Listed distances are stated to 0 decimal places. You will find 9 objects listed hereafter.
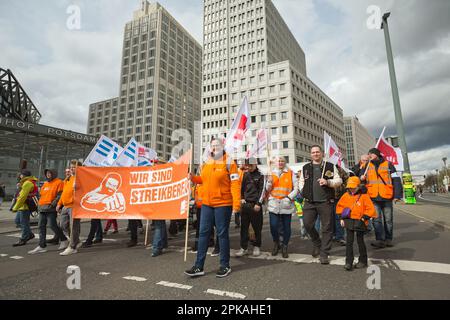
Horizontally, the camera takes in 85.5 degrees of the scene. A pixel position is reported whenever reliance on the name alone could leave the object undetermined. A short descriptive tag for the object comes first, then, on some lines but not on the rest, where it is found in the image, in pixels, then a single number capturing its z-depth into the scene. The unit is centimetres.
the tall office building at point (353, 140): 11088
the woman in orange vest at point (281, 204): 488
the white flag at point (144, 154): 808
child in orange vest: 389
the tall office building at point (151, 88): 8475
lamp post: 1535
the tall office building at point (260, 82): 5547
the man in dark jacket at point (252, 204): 496
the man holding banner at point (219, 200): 374
